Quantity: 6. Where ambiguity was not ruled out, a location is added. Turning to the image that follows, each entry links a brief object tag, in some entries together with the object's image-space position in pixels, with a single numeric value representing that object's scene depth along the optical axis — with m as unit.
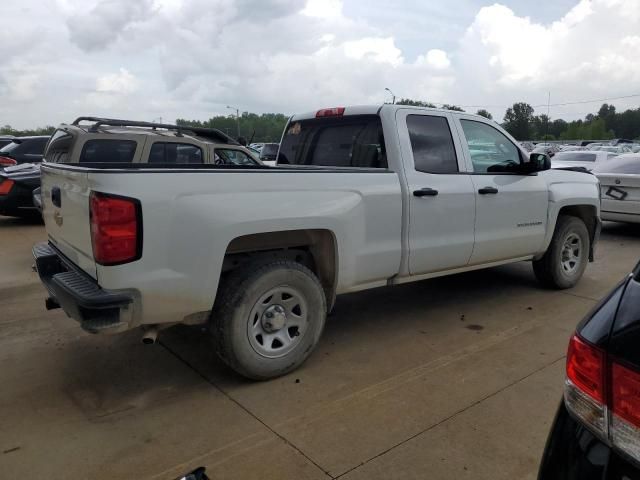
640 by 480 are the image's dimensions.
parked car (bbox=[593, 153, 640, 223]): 8.77
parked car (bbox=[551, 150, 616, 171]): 15.10
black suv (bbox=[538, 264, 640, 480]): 1.36
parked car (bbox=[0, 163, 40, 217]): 9.56
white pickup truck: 2.89
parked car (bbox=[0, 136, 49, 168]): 11.64
